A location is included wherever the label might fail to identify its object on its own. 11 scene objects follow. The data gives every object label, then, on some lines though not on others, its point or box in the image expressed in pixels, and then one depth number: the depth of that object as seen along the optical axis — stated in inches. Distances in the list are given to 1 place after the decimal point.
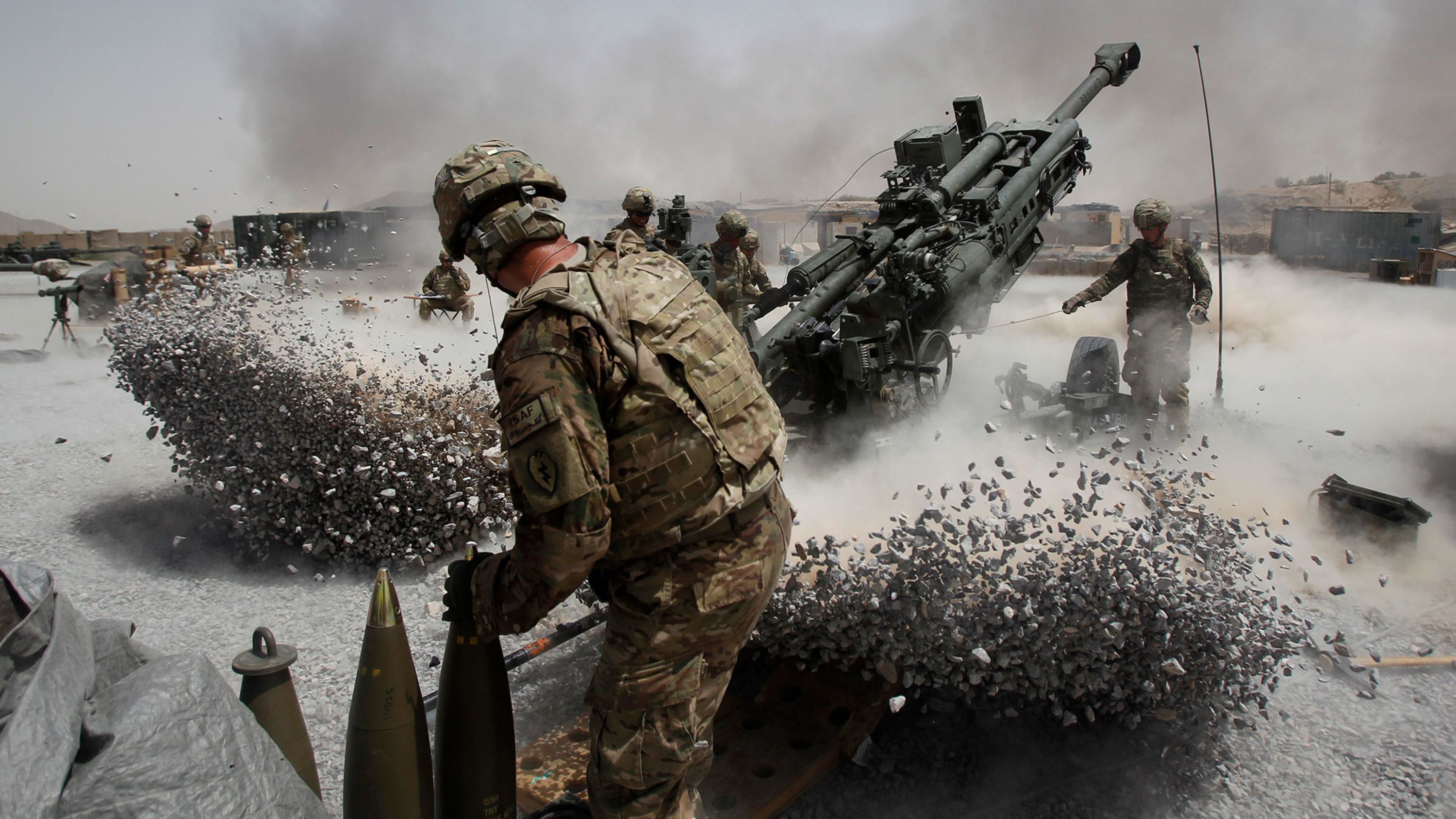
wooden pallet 111.0
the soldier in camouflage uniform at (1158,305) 237.3
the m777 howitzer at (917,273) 191.5
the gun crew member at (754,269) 325.1
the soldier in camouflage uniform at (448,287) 362.9
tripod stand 435.5
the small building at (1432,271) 475.2
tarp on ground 68.0
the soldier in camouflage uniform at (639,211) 282.0
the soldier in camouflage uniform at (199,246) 391.5
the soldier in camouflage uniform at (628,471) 76.5
